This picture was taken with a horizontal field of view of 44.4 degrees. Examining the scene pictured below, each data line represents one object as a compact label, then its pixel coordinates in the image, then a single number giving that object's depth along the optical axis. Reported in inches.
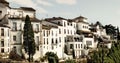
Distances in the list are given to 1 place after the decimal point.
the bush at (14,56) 1190.1
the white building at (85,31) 1967.4
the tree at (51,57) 1345.6
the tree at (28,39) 1249.0
